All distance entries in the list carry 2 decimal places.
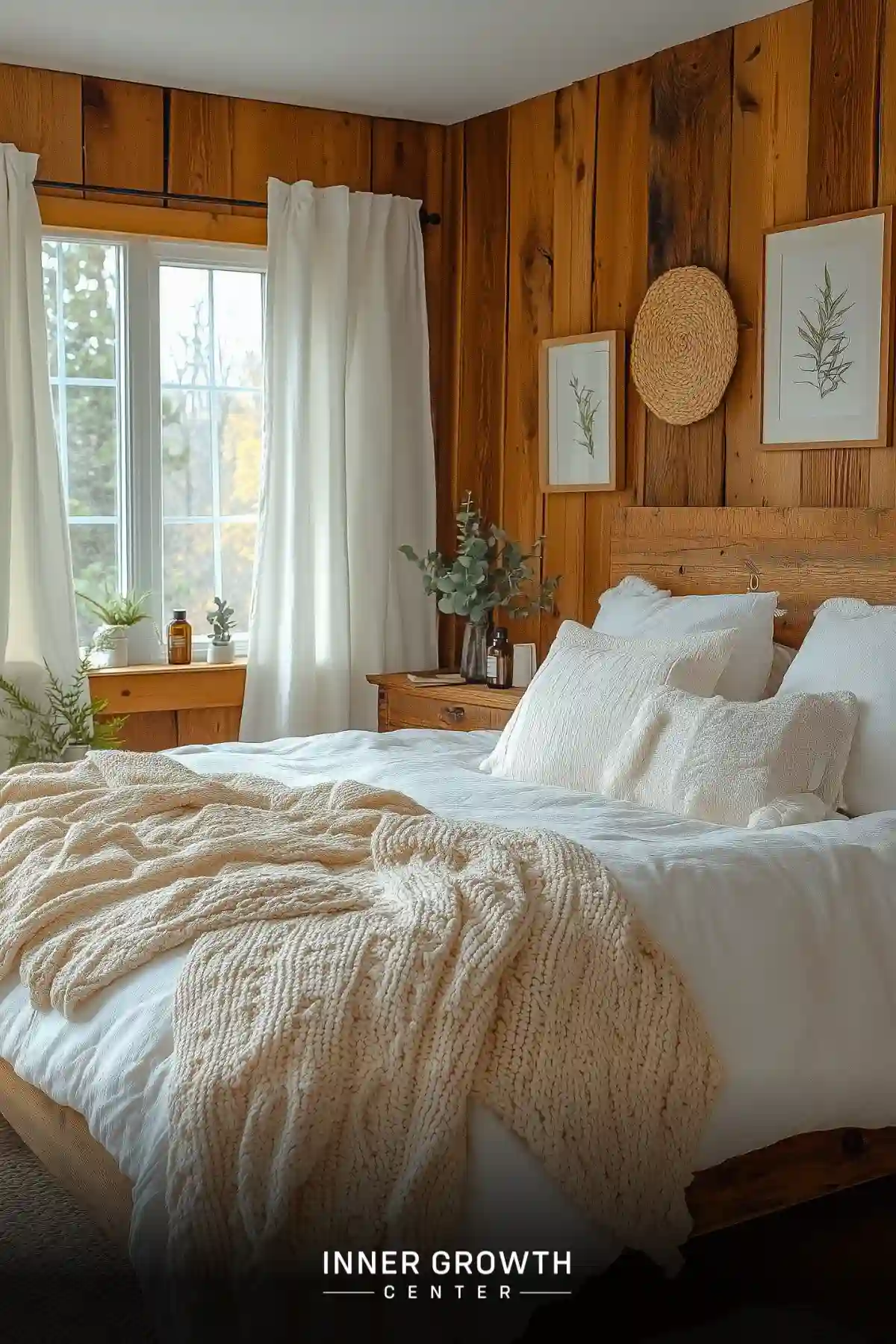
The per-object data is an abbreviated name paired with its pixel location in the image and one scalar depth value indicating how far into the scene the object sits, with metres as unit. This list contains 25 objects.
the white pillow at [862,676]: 2.99
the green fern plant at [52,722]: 4.33
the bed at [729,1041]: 1.90
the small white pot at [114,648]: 4.64
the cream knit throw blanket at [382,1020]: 1.78
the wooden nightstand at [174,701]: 4.62
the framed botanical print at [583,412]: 4.39
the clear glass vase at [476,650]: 4.70
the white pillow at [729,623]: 3.52
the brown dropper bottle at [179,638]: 4.75
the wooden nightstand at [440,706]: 4.33
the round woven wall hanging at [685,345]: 4.01
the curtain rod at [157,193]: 4.43
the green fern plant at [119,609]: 4.67
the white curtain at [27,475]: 4.29
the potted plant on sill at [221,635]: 4.83
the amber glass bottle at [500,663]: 4.50
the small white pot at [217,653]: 4.83
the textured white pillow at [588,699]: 3.17
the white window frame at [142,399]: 4.67
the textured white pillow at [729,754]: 2.87
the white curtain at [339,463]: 4.77
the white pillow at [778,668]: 3.57
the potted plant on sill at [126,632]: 4.64
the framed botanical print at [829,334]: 3.57
